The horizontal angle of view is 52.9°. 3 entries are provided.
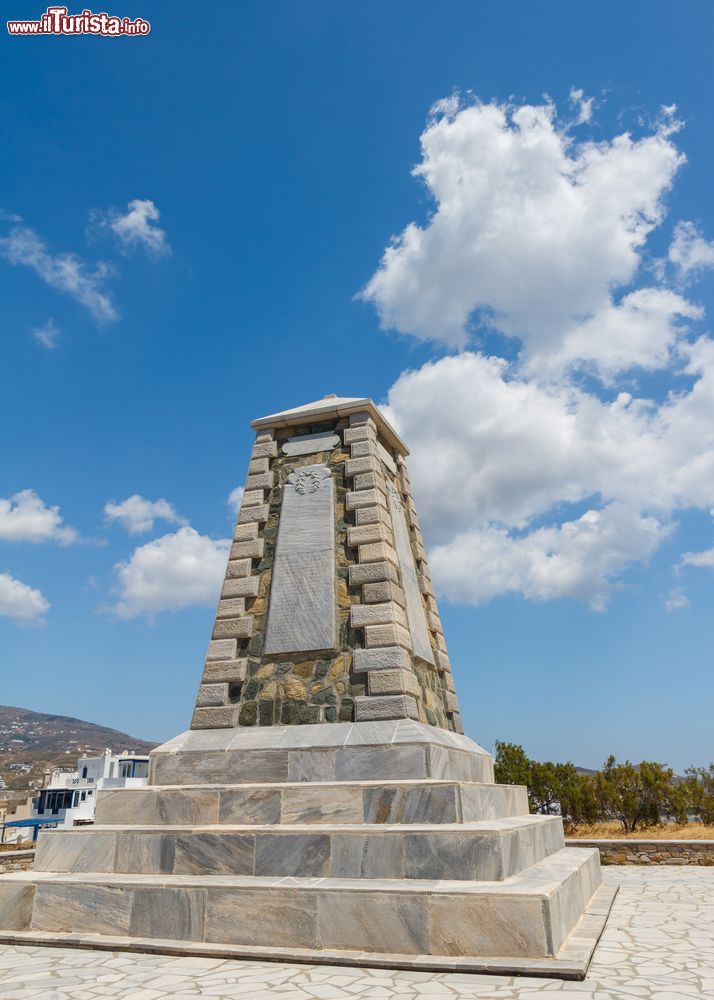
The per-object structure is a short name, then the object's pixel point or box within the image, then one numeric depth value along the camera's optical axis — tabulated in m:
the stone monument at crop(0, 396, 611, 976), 5.35
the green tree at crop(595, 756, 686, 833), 17.02
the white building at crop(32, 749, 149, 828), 43.34
